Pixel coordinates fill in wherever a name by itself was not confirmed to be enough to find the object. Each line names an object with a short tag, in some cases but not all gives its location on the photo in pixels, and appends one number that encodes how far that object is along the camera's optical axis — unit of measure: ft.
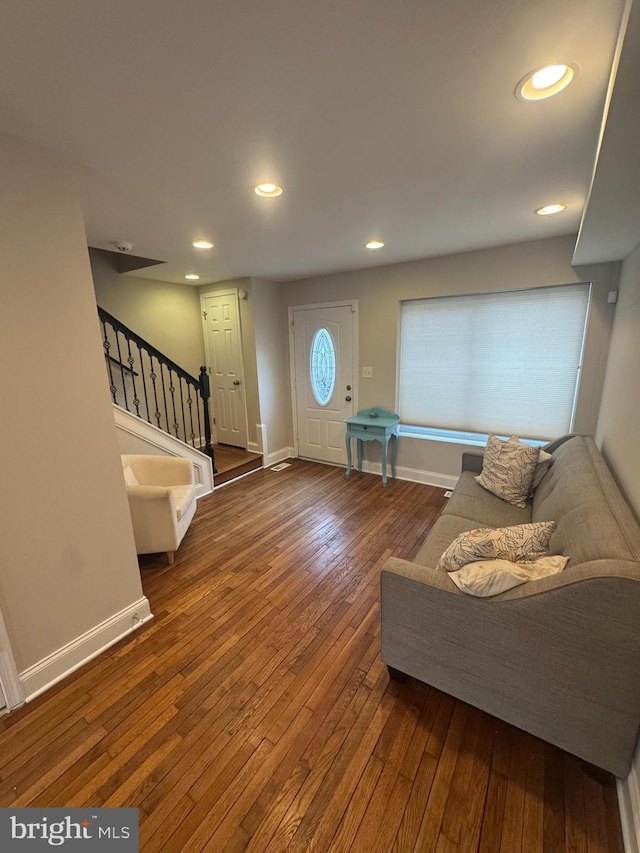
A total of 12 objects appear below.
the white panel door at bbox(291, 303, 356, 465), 14.05
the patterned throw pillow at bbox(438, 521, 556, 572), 4.60
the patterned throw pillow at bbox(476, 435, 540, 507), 7.97
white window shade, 10.22
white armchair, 7.78
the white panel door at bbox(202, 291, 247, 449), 15.07
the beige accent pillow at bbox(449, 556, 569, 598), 4.12
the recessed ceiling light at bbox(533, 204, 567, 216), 7.33
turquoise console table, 12.67
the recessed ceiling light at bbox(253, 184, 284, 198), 6.16
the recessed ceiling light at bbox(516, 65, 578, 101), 3.69
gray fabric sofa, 3.55
